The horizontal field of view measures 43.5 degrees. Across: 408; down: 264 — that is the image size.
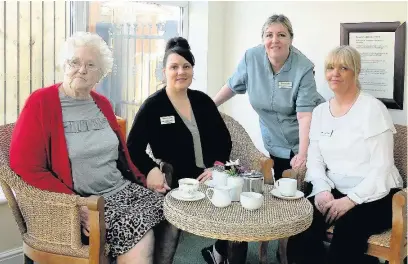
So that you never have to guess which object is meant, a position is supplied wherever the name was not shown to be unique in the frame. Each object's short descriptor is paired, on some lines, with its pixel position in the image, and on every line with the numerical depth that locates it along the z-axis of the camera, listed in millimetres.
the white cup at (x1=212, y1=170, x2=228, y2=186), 2326
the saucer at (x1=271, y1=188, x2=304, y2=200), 2250
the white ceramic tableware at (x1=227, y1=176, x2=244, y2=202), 2209
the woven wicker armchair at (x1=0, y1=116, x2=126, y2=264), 2049
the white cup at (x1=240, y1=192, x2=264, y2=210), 2076
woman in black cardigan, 2676
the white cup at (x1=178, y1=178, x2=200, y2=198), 2223
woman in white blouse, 2346
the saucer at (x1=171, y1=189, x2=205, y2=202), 2189
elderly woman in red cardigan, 2143
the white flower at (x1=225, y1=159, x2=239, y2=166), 2334
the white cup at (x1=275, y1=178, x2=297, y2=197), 2270
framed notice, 3027
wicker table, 1915
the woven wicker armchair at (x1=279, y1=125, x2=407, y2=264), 2242
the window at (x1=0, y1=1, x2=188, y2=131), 2898
